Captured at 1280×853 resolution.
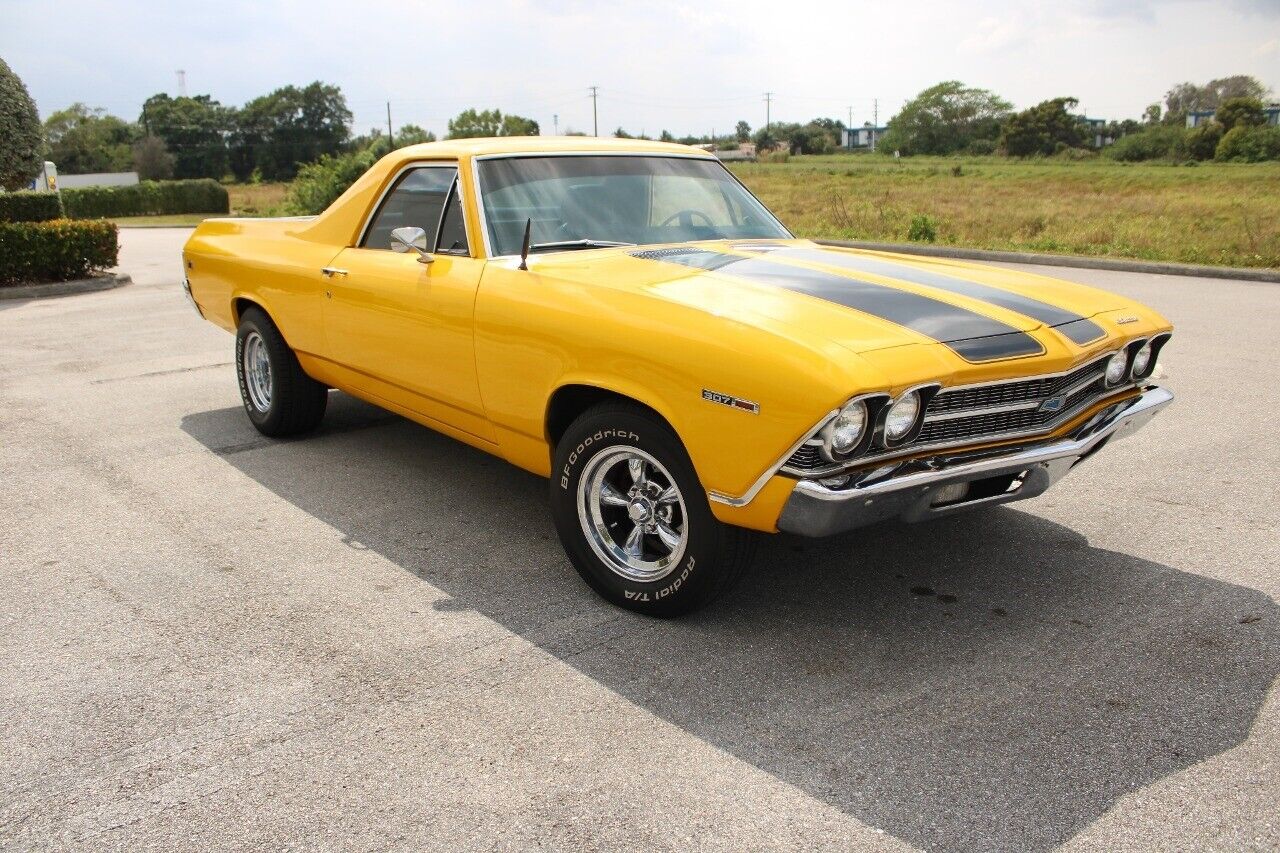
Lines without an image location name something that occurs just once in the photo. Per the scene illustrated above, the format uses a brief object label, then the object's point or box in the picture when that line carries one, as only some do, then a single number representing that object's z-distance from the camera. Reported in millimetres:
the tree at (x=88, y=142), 98562
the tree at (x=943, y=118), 128938
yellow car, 3141
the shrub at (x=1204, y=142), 74438
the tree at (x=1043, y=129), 94250
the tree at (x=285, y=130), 100500
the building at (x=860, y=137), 164125
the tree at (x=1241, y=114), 76750
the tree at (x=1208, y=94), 114125
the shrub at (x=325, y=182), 28031
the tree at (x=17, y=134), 15070
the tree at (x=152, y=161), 90438
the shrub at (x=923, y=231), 19203
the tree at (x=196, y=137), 101688
